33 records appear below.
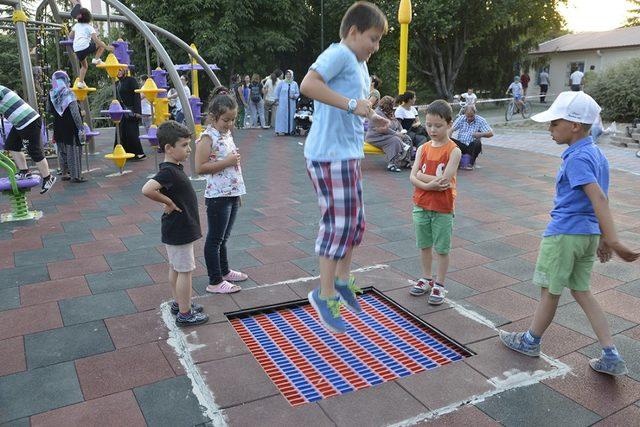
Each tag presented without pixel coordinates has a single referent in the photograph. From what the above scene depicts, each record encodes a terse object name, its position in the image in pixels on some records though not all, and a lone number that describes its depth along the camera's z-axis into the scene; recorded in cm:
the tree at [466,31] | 2680
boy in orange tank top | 375
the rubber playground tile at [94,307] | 369
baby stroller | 1542
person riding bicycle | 2138
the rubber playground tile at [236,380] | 275
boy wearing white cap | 270
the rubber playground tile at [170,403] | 256
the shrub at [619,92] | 1844
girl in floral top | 382
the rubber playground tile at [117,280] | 423
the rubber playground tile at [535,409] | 254
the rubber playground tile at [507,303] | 377
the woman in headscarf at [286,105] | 1520
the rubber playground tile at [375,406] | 257
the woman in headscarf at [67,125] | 803
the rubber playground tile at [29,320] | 350
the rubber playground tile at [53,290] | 401
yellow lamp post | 964
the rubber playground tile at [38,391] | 265
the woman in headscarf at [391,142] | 977
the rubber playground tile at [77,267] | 454
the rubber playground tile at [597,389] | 267
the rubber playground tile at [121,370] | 285
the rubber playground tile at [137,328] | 336
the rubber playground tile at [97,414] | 254
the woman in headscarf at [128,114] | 1048
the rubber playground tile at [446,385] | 274
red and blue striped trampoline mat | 298
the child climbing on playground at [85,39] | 848
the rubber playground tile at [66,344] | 314
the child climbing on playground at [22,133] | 668
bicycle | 2144
